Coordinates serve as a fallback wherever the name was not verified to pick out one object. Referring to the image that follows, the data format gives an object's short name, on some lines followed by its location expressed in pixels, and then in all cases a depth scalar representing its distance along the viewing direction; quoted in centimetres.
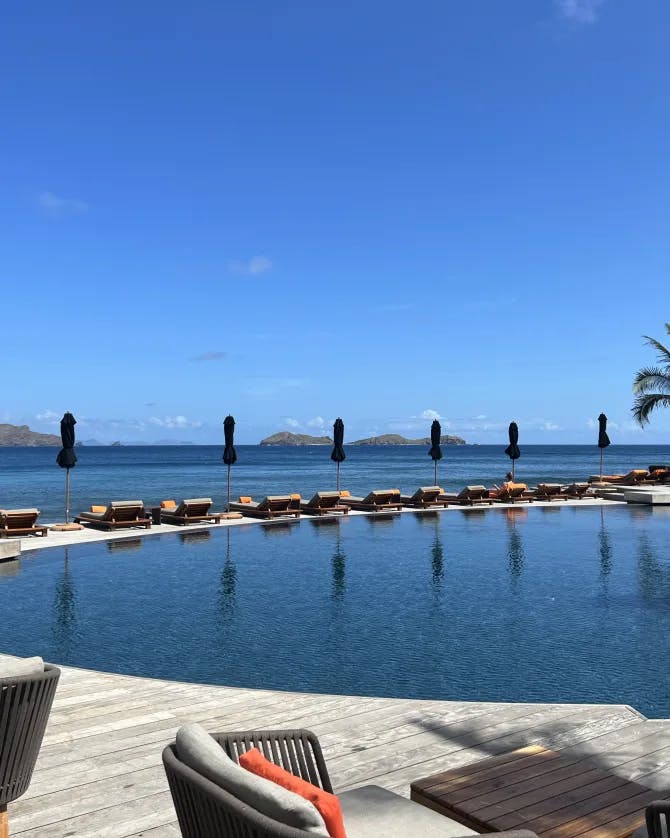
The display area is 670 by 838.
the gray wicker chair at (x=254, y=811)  203
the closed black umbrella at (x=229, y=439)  2342
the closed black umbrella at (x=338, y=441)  2621
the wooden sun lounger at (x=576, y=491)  2720
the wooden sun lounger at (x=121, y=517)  1823
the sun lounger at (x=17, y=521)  1677
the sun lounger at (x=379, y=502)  2284
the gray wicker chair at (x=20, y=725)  311
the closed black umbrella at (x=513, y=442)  2994
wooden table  290
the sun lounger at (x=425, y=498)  2388
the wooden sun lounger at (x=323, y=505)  2195
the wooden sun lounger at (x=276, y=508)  2103
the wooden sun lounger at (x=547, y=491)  2612
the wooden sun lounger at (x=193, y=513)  1956
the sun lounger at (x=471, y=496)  2458
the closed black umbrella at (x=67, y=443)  1967
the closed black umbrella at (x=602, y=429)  3462
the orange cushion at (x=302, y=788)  218
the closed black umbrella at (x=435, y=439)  2808
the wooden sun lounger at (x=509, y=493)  2553
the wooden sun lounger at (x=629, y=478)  3131
